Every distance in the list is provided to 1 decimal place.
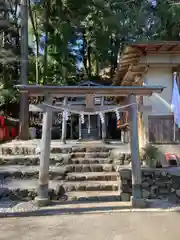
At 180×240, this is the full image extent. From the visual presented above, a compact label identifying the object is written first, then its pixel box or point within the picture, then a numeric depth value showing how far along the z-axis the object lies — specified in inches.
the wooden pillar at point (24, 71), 419.0
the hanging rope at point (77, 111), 193.5
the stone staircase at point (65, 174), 214.8
